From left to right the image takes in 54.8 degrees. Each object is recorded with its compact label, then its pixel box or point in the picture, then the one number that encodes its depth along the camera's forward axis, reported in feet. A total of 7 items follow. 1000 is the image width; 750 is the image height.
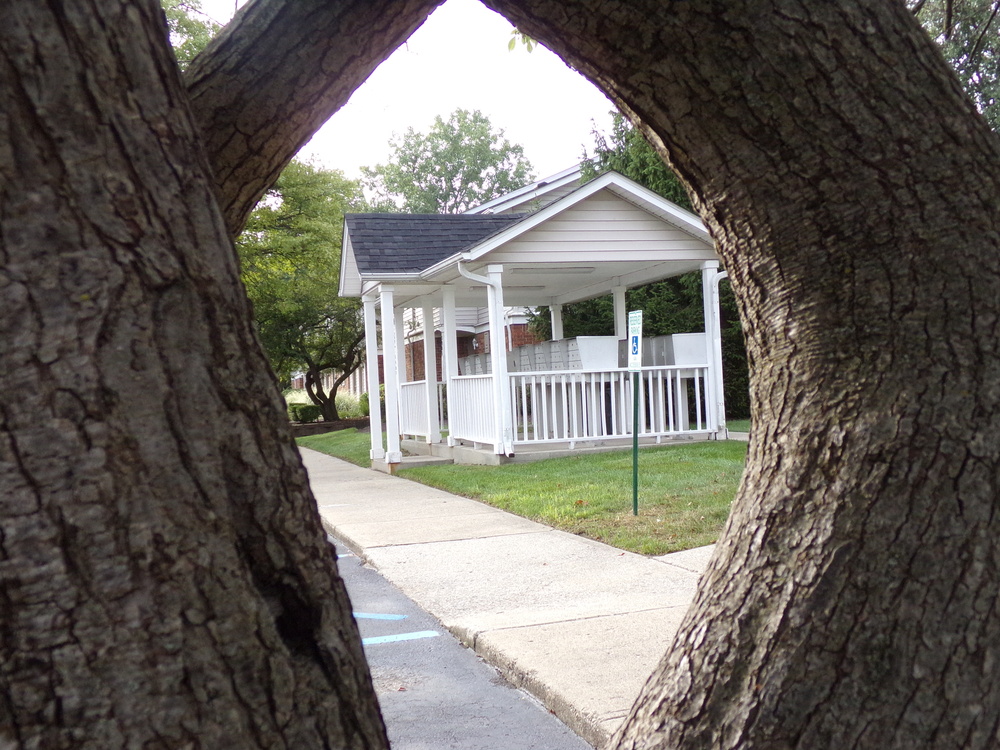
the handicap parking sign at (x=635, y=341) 28.45
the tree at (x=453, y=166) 210.38
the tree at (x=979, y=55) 49.24
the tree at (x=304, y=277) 82.33
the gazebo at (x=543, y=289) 44.93
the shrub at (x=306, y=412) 104.01
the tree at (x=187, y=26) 68.18
